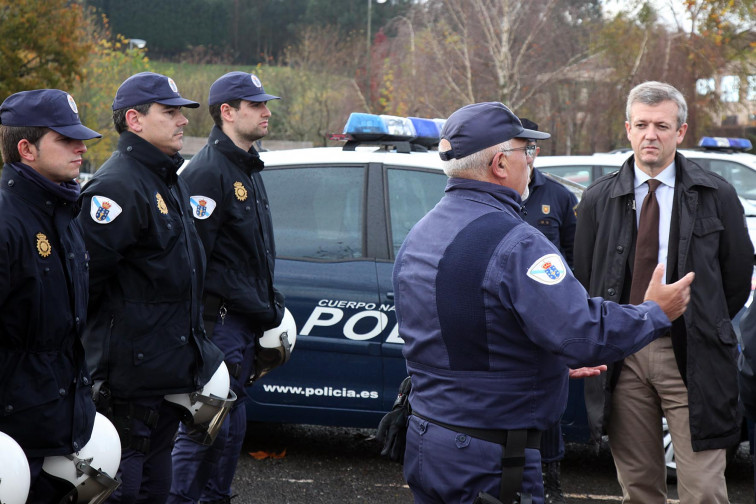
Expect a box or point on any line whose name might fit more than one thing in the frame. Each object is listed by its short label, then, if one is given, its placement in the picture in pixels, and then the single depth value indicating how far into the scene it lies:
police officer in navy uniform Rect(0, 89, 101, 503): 2.84
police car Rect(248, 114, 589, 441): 5.26
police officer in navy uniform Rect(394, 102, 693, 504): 2.55
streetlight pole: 33.35
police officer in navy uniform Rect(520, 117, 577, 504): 4.87
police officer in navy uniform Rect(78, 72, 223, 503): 3.48
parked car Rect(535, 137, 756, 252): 10.52
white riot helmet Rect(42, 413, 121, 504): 2.98
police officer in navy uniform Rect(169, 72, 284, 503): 4.20
